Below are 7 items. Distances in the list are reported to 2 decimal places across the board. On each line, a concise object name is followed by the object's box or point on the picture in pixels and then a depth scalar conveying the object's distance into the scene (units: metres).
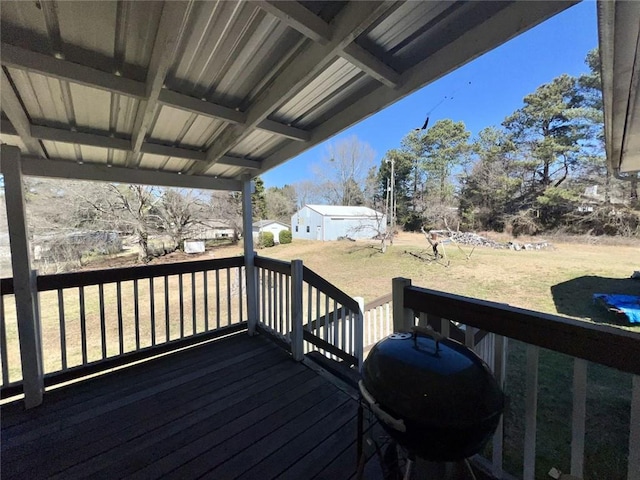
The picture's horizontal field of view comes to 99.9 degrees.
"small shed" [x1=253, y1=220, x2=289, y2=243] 17.07
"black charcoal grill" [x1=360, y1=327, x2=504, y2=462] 0.80
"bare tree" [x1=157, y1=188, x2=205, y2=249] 12.18
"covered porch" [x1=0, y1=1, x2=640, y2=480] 1.07
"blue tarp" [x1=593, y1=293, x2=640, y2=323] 5.10
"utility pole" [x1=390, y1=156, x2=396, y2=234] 15.79
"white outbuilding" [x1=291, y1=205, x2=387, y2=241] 18.33
